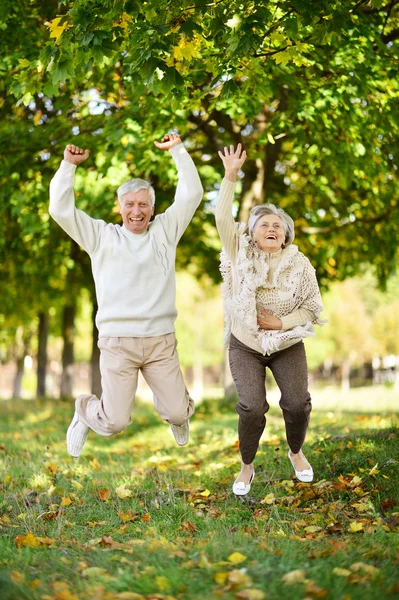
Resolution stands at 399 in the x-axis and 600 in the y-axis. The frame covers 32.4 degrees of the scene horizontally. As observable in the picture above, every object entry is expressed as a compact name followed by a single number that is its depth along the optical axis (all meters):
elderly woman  5.13
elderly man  5.19
